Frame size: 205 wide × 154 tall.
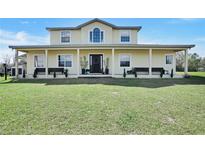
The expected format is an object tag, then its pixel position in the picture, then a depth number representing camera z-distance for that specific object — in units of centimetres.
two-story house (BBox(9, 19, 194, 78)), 1102
